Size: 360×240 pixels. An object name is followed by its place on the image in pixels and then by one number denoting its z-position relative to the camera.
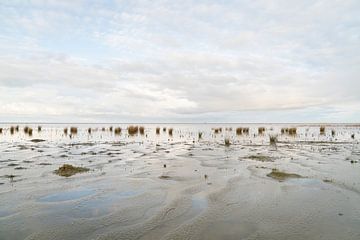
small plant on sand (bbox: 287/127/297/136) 51.15
